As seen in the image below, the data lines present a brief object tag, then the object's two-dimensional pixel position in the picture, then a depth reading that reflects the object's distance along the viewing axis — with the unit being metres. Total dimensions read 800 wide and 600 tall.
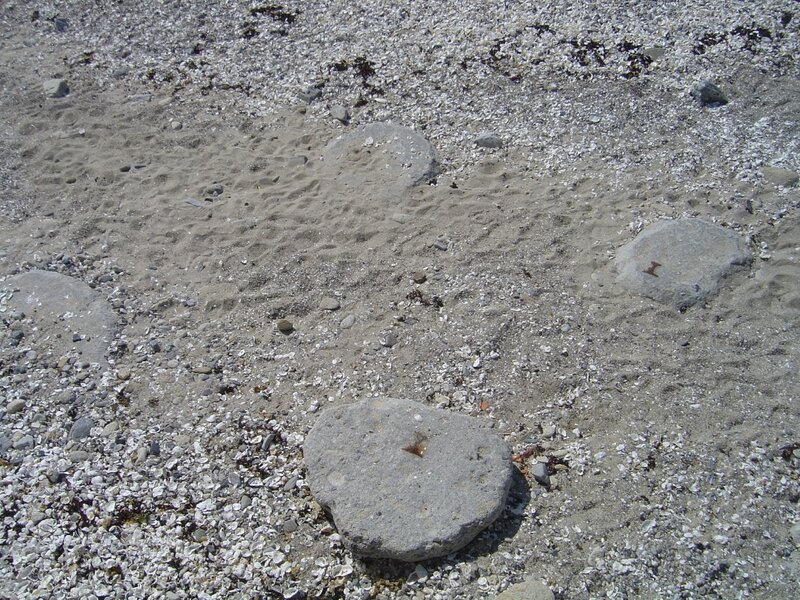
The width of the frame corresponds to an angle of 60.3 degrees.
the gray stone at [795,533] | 3.57
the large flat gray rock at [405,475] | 3.57
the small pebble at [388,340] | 4.76
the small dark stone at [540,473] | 3.95
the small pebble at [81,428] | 4.31
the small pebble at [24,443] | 4.25
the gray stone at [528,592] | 3.39
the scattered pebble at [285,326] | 4.93
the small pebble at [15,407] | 4.46
